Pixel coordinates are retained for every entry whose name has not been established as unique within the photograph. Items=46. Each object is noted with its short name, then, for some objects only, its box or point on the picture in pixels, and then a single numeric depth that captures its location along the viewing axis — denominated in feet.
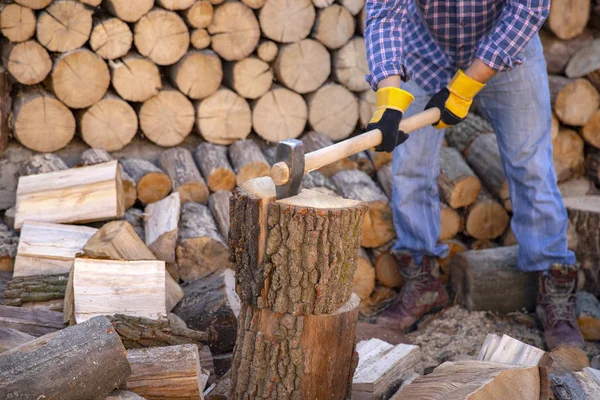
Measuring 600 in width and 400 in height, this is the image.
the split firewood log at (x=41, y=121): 23.09
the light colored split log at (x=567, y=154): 26.30
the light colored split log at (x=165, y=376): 14.38
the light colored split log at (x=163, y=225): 21.59
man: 19.02
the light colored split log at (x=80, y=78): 23.07
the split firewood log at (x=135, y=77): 23.85
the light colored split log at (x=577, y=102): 25.41
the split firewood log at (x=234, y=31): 24.56
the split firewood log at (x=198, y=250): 21.98
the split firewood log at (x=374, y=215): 24.75
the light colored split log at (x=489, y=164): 25.54
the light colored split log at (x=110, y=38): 23.29
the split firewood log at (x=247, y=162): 24.49
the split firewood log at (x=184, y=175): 23.88
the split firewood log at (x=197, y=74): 24.53
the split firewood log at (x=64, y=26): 22.59
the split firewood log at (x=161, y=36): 23.70
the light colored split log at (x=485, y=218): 25.62
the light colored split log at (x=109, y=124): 23.95
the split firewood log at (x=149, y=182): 23.50
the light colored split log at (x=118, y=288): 17.01
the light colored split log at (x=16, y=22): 22.24
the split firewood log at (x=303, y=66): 25.64
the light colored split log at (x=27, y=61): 22.66
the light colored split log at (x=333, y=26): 25.93
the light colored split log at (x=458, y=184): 25.04
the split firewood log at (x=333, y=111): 26.63
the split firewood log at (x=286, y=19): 24.99
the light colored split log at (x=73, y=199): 21.36
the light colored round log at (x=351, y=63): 26.61
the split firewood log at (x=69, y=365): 12.05
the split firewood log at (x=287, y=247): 13.93
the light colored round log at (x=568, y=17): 25.49
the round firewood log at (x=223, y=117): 25.36
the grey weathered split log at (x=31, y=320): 16.43
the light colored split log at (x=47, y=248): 19.71
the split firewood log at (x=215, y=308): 18.38
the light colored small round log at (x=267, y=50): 25.30
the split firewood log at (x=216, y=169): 24.21
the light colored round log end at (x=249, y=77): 25.27
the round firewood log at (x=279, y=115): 25.96
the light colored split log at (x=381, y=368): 16.43
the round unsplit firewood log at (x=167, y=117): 24.66
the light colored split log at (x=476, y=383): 13.12
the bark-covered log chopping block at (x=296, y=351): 14.52
